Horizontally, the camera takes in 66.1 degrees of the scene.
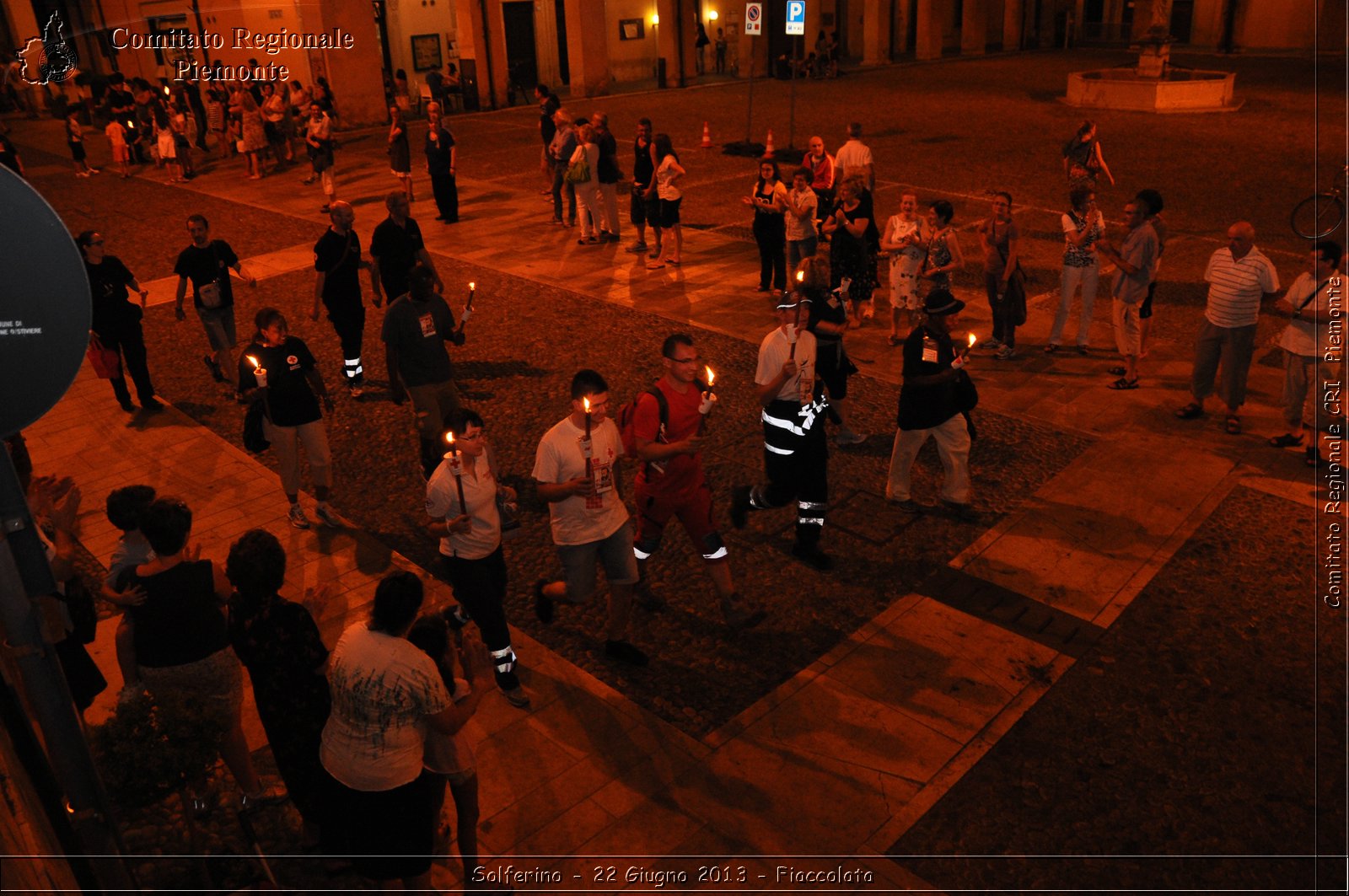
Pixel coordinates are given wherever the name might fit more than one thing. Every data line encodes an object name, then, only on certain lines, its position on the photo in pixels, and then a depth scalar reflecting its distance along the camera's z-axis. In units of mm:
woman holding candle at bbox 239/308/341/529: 7664
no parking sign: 21031
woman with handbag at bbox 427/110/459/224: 17047
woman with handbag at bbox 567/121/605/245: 15438
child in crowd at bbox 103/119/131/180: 24000
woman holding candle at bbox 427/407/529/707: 5668
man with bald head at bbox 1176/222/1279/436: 8719
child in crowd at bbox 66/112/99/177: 24359
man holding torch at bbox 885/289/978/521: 7559
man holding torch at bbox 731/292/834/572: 6961
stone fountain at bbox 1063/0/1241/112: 26984
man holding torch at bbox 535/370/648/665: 5785
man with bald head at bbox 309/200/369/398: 10172
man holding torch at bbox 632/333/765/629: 6172
